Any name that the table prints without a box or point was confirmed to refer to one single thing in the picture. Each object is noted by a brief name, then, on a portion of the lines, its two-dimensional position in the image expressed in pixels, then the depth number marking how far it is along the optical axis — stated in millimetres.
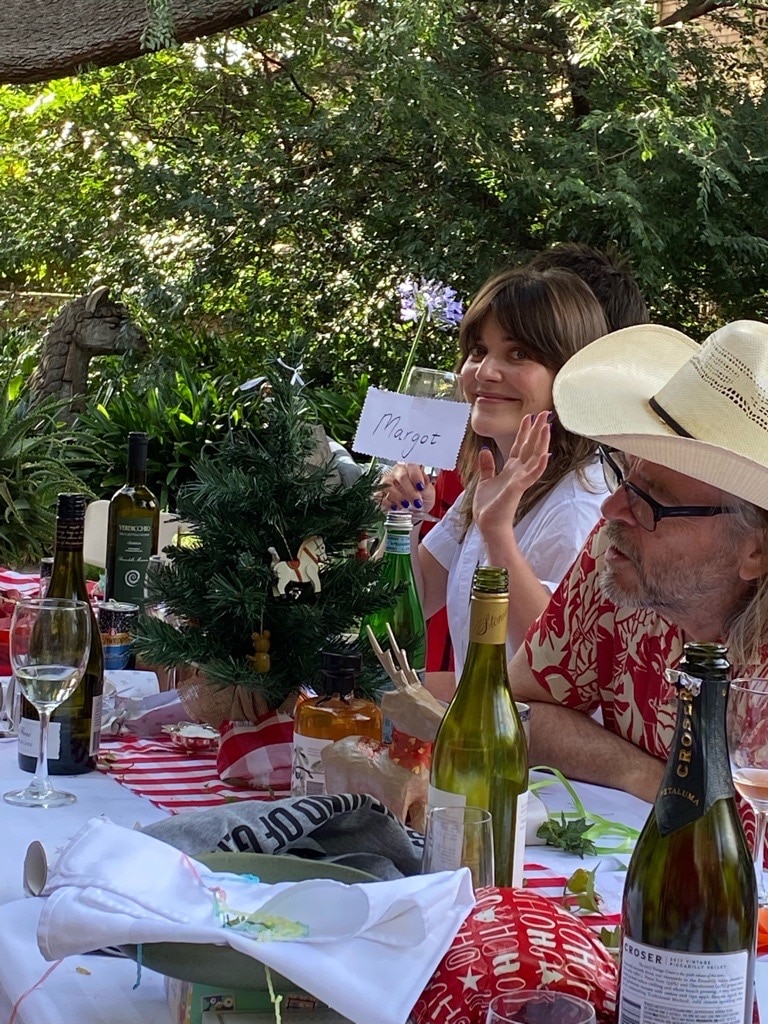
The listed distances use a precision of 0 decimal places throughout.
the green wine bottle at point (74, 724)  1730
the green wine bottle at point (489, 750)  1287
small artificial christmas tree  1619
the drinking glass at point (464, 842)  1083
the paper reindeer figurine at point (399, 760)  1448
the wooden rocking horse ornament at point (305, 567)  1655
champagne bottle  900
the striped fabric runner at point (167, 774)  1681
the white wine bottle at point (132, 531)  2523
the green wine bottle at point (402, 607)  1815
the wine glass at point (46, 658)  1575
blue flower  3016
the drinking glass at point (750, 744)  1273
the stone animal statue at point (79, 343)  9008
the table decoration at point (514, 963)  940
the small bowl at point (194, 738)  1888
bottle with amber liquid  1511
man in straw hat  1813
